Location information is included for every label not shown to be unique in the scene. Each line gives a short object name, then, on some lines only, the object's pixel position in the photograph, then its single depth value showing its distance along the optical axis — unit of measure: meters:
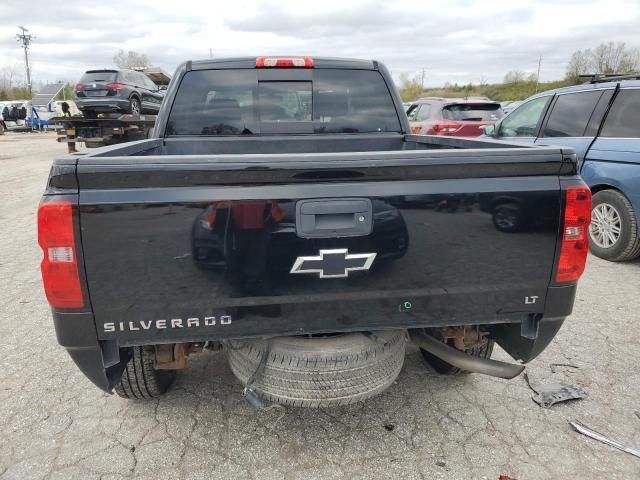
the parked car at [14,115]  33.59
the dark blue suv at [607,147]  5.16
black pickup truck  1.85
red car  10.81
